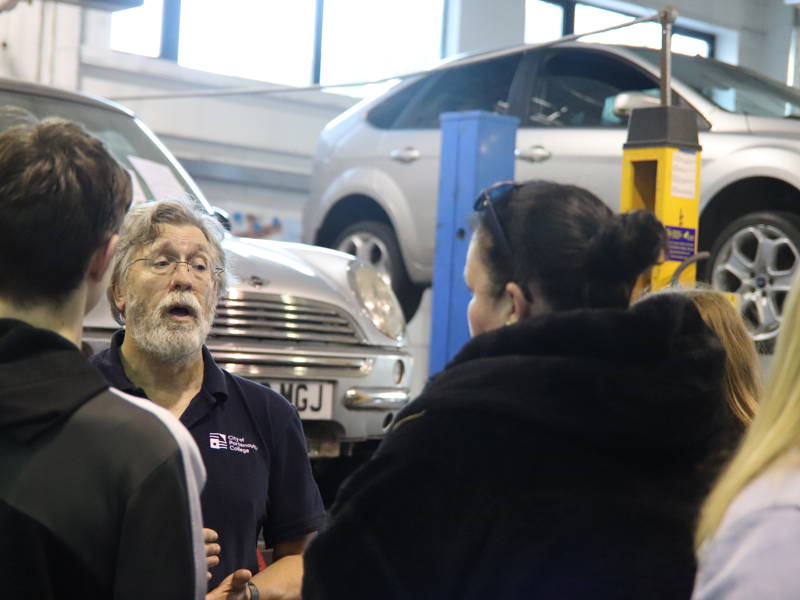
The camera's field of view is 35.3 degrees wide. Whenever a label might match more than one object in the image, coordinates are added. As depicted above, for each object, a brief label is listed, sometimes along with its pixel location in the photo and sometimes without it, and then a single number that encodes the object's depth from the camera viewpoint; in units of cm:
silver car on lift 590
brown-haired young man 133
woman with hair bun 149
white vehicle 437
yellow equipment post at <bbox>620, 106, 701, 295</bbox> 532
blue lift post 615
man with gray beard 242
